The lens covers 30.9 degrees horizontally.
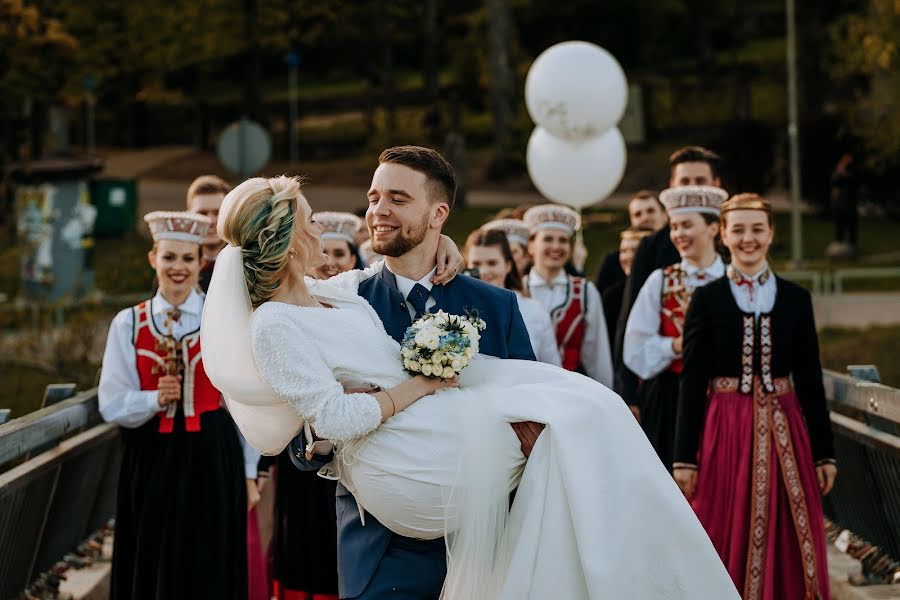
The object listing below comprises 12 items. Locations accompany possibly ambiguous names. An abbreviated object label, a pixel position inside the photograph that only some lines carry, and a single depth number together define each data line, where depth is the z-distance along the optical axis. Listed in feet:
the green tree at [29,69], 72.43
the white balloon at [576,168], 62.08
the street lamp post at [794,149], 92.58
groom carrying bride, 16.90
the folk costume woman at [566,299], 33.65
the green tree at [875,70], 93.71
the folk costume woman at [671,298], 29.04
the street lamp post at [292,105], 146.82
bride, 16.20
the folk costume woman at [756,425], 24.70
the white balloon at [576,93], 61.98
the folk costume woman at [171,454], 25.20
